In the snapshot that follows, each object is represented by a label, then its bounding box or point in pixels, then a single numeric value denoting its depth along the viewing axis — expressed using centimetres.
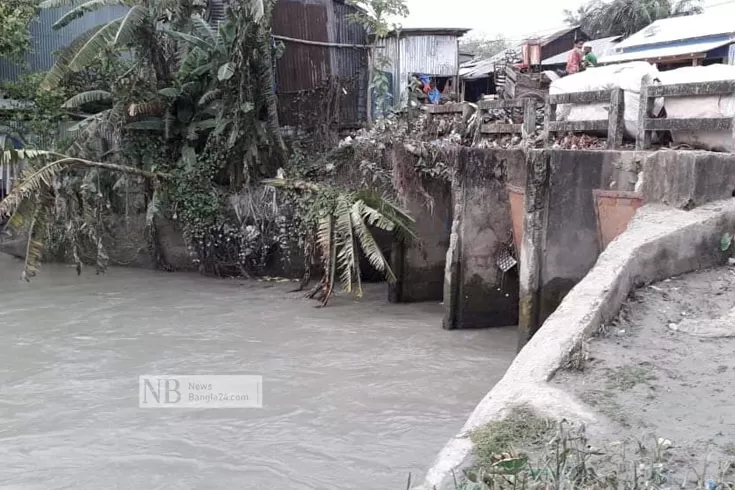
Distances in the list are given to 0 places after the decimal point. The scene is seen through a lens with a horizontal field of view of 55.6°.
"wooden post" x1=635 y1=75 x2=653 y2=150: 836
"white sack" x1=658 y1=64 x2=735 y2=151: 789
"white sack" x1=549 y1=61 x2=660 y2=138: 917
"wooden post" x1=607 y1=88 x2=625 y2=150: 856
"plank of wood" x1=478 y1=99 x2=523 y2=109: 1052
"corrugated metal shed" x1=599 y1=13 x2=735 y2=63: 1848
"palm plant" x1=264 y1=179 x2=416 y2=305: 1152
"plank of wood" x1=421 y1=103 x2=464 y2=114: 1255
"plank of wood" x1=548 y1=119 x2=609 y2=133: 892
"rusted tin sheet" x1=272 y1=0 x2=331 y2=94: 1633
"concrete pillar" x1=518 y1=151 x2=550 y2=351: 848
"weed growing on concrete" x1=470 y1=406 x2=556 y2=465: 331
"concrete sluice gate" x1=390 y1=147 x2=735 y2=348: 688
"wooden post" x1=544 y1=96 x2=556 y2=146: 970
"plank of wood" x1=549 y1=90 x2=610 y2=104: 880
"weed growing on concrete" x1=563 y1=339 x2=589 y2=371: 429
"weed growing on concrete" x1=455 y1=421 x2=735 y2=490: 266
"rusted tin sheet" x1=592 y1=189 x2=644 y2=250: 781
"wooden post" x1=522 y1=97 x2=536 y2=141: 1027
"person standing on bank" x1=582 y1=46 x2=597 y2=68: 1548
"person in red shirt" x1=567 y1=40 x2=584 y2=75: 1537
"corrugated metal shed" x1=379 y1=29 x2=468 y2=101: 1833
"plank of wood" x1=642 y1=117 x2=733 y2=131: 764
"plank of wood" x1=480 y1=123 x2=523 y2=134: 1094
